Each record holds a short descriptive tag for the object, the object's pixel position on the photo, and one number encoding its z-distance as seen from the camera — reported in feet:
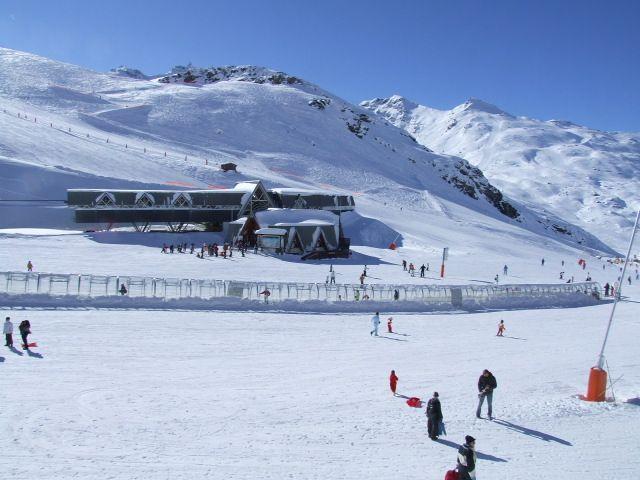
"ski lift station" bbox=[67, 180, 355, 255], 134.00
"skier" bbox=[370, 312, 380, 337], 63.63
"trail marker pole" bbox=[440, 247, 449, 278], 120.76
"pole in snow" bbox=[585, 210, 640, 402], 44.32
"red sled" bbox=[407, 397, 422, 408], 39.78
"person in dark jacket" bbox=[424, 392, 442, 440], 33.78
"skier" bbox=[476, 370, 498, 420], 37.65
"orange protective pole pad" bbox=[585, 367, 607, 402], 44.32
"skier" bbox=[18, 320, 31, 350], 46.42
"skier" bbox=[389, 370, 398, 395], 42.14
